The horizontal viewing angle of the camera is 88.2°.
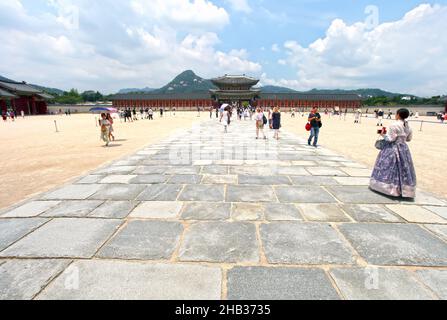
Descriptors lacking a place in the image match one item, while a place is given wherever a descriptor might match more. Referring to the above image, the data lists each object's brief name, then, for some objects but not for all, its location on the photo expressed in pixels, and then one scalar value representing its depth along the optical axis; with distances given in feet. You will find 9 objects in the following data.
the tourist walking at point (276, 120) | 32.61
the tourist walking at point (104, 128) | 28.53
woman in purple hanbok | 11.36
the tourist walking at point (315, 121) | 26.03
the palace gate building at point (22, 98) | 113.91
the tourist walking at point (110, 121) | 30.54
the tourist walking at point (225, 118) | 42.96
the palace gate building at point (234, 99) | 175.11
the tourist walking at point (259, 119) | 32.24
